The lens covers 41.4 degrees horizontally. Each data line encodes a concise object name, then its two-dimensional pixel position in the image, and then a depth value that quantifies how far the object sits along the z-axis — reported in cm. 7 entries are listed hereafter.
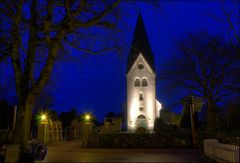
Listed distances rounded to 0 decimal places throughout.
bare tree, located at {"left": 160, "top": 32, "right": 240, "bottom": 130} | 2842
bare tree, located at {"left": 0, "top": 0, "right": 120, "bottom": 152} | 1229
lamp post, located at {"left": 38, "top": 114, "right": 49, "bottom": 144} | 2656
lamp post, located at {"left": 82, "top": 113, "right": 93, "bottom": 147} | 2388
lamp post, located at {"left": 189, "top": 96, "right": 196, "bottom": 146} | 2202
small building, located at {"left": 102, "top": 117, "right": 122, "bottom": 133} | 4916
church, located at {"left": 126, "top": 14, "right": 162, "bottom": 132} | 6141
